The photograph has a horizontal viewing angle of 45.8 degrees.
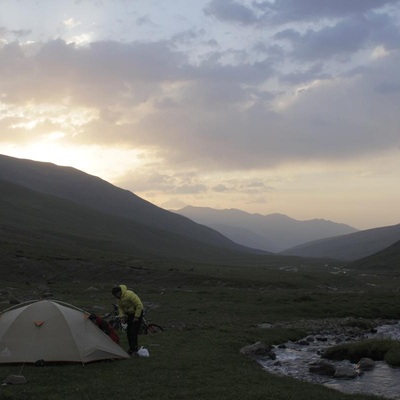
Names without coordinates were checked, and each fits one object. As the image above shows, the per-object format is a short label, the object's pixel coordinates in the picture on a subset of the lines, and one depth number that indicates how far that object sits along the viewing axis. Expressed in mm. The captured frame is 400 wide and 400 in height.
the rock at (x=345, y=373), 19406
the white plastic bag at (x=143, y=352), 19703
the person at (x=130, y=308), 19375
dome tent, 17984
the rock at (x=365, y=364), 20922
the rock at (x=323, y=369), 20016
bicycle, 24512
